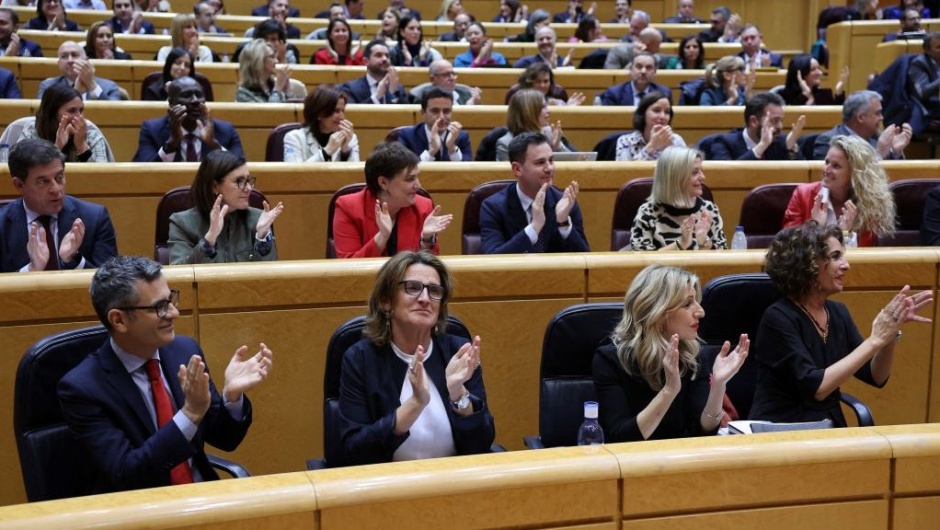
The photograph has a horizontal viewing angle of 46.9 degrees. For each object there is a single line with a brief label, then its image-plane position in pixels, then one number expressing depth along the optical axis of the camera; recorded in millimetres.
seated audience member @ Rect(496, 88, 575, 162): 5840
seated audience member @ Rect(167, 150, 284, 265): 4012
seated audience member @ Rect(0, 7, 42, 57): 7824
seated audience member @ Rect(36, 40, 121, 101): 6629
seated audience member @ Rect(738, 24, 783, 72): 9508
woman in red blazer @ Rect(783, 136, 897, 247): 4578
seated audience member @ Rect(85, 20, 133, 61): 7832
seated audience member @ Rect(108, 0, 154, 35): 9734
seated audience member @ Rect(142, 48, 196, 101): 6777
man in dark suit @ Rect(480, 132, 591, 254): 4262
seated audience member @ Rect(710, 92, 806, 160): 6008
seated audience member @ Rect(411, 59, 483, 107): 7156
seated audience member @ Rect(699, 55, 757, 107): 7750
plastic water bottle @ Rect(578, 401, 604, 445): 2822
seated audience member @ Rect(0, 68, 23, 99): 6914
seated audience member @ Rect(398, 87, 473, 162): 5809
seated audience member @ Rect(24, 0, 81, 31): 9344
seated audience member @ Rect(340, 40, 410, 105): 7328
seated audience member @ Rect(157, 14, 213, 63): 8031
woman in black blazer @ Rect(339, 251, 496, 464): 2705
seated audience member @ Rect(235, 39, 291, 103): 6934
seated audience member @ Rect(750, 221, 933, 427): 3102
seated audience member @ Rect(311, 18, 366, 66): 8664
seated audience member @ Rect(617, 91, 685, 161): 5957
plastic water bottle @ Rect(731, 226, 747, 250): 4395
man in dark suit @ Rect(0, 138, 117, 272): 3854
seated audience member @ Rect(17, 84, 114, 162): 5082
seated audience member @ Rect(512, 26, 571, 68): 9180
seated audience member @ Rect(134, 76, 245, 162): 5461
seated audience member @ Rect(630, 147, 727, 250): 4348
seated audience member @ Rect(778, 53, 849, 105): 7812
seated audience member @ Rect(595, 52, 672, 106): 7859
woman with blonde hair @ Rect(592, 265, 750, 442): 2920
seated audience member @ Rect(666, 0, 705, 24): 12422
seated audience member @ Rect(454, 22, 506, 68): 9352
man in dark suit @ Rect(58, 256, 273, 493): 2492
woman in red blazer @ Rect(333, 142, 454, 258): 4172
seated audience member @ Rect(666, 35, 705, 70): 9453
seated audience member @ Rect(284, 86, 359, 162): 5555
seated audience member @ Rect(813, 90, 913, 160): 5820
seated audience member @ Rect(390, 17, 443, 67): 9156
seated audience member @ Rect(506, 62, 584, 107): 7086
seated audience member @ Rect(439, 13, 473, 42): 10906
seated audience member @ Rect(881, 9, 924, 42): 9766
